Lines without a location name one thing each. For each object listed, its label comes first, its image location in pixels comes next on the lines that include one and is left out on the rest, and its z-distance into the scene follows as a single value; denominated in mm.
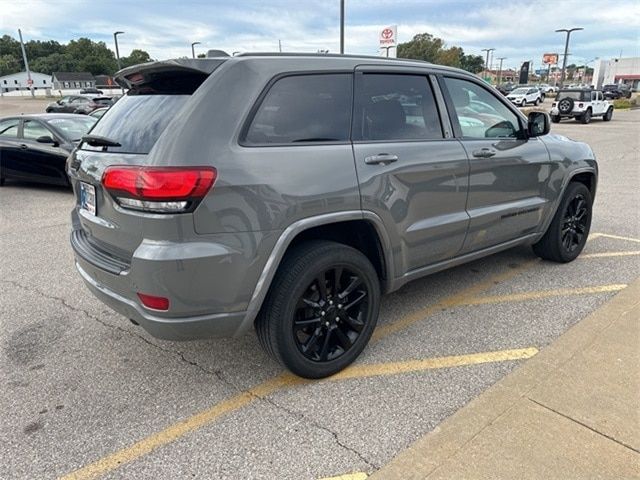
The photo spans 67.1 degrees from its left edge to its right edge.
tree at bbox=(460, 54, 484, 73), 95231
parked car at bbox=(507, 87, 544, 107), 40719
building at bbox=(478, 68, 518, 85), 126000
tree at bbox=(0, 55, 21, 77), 106544
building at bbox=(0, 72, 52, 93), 106125
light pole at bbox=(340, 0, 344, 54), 16052
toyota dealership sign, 29141
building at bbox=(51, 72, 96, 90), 96125
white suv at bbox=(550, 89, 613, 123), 25609
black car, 8680
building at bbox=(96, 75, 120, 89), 84025
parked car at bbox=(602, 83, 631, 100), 52300
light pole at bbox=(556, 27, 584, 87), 46722
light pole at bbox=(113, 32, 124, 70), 39369
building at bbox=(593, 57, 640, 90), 83000
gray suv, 2330
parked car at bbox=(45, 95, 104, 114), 24811
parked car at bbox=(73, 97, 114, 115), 24188
